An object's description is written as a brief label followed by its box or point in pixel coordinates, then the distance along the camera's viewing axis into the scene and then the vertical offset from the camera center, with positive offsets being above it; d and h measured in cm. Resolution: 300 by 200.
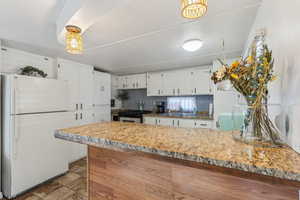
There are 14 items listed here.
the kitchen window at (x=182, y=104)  381 -14
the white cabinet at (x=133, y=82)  414 +55
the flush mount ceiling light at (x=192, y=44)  195 +80
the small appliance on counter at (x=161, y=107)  412 -24
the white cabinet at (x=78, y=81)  285 +42
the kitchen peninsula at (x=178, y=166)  49 -26
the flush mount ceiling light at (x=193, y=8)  73 +52
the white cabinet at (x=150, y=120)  370 -57
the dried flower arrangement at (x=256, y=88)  67 +6
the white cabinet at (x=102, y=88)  353 +30
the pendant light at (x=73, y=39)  129 +58
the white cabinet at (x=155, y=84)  384 +44
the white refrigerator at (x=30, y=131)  188 -48
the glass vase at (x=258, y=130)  67 -16
